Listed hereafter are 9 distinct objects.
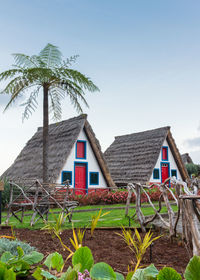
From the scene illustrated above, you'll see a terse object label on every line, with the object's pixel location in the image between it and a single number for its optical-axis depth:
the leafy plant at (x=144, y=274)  1.89
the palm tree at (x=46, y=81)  13.37
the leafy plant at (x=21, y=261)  2.70
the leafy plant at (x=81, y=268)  1.98
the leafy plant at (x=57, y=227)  5.19
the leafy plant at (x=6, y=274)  1.92
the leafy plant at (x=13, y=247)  3.43
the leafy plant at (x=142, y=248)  3.37
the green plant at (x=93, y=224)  5.05
